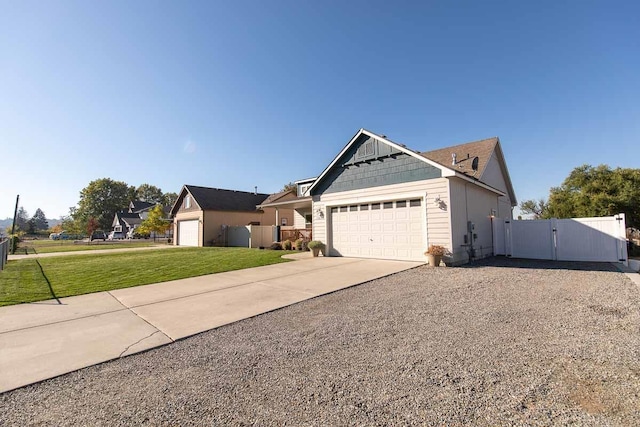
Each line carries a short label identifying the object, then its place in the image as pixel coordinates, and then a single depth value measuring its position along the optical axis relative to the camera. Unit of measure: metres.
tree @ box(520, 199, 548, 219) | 35.72
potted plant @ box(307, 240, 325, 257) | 13.82
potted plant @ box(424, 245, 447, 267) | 10.02
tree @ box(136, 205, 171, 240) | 34.31
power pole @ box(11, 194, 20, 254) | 24.83
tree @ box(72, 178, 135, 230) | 60.62
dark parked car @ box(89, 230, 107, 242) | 51.17
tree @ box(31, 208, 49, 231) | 110.06
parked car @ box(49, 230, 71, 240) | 55.72
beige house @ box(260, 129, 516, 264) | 10.52
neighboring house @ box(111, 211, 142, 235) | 51.41
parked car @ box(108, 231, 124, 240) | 48.88
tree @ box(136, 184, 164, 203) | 71.81
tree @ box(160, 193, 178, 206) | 74.69
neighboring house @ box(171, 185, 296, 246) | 25.20
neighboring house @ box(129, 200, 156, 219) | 56.72
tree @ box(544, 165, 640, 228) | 17.75
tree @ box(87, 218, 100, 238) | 52.72
